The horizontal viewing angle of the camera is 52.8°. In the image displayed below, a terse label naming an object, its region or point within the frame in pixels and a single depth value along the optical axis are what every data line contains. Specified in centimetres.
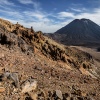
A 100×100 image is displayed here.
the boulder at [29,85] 590
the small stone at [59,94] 630
